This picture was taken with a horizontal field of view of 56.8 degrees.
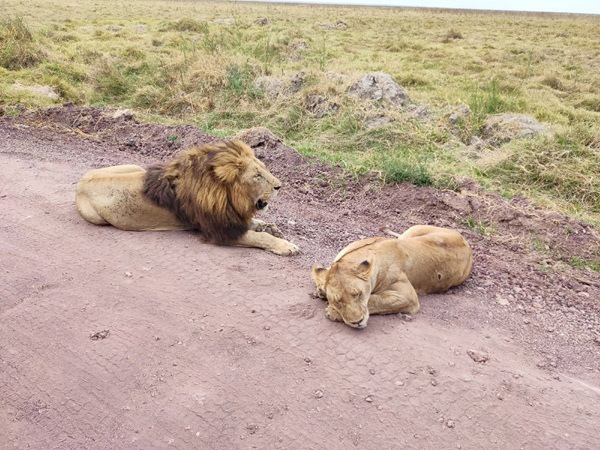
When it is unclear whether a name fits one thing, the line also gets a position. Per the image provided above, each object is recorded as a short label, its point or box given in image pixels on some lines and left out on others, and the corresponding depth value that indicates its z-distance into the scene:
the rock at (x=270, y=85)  13.45
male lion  6.05
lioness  4.82
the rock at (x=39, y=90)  13.63
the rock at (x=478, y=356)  4.66
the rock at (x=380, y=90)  12.40
